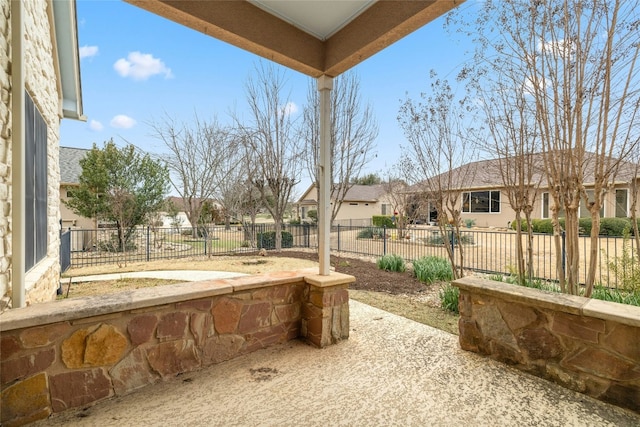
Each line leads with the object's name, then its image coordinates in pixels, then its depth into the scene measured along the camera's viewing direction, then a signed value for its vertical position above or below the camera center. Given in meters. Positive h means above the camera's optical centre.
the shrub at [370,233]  12.97 -0.97
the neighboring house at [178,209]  14.55 +0.40
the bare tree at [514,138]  3.64 +0.98
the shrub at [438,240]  10.91 -1.08
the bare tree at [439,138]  4.76 +1.27
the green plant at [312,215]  24.89 -0.09
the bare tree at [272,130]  9.45 +2.79
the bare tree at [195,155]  12.16 +2.59
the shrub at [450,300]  4.17 -1.29
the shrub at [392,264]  6.89 -1.23
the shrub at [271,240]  11.92 -1.04
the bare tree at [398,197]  13.05 +0.74
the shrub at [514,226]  12.50 -0.68
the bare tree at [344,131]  8.54 +2.49
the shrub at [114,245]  10.62 -1.07
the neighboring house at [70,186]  12.10 +1.31
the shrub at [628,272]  3.57 -0.82
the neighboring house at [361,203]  25.86 +0.92
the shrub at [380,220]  19.56 -0.49
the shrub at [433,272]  5.88 -1.21
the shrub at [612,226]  10.94 -0.62
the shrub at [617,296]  3.10 -0.98
